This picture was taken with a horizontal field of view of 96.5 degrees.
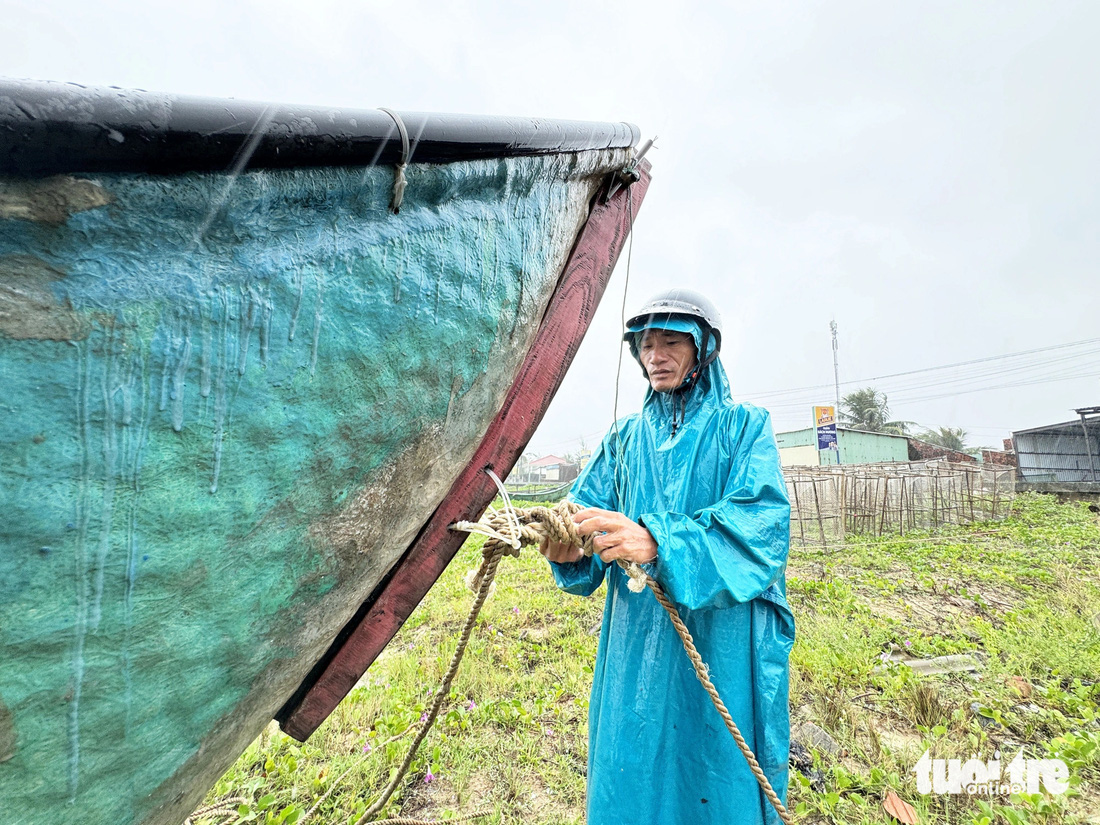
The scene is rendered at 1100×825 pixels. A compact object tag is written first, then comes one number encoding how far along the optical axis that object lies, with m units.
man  1.28
